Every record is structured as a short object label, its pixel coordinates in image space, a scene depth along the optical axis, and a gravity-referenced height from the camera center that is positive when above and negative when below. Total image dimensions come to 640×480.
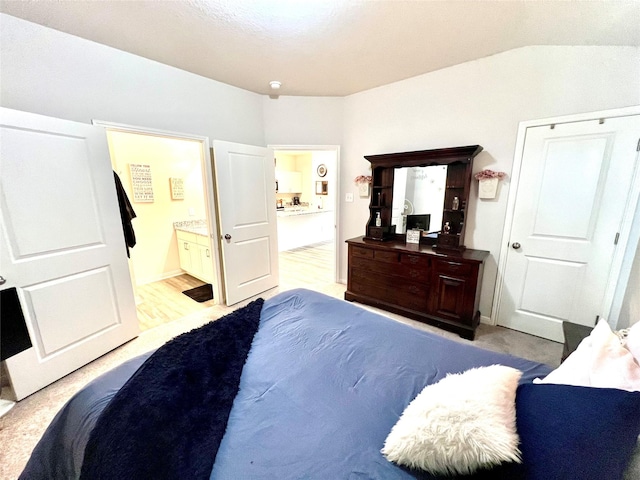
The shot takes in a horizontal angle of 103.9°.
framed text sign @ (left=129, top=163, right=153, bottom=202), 3.60 +0.12
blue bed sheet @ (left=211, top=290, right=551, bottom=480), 0.78 -0.82
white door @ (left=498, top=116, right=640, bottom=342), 1.97 -0.26
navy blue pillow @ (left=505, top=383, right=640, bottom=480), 0.55 -0.58
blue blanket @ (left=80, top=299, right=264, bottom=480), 0.75 -0.78
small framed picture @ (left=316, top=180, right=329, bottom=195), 6.85 +0.05
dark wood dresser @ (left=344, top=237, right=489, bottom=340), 2.34 -0.94
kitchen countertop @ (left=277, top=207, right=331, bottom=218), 5.78 -0.52
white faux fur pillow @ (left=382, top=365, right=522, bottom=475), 0.65 -0.66
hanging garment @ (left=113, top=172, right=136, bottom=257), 2.52 -0.25
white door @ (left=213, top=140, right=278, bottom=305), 2.87 -0.33
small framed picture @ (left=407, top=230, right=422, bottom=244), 2.92 -0.53
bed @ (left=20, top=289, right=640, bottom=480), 0.62 -0.81
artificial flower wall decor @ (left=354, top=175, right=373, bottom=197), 3.20 +0.09
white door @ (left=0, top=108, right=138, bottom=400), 1.67 -0.39
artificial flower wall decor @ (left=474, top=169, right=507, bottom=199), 2.38 +0.08
